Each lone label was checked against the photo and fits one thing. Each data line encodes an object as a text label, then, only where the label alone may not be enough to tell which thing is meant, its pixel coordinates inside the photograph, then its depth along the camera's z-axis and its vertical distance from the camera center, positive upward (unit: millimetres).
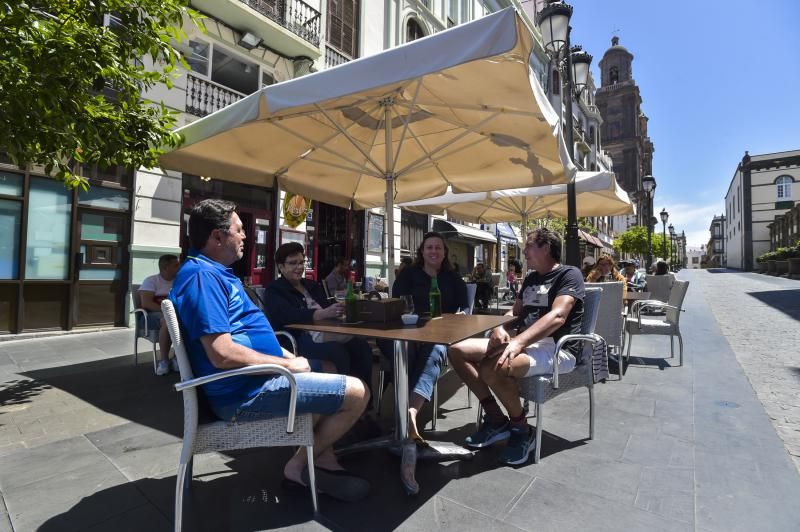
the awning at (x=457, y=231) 15164 +1876
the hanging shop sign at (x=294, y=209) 10406 +1710
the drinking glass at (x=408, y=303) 2900 -177
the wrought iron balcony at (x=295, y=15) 9938 +6613
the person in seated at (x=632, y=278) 8188 +81
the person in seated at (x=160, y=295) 4500 -244
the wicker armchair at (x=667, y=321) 5086 -505
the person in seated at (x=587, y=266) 8407 +309
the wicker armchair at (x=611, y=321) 4254 -412
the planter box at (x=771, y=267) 37031 +1570
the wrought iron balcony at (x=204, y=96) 8922 +3980
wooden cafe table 2209 -311
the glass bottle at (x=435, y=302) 2990 -172
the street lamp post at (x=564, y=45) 6263 +3811
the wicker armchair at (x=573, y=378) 2604 -650
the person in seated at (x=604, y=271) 6418 +164
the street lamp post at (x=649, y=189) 15658 +3668
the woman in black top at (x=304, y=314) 2914 -268
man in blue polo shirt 1761 -344
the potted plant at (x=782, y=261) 32312 +1918
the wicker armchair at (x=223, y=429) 1703 -683
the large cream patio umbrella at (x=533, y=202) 6195 +1447
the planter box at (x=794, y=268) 29159 +1199
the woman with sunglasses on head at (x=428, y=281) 3398 -22
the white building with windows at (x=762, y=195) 59375 +13262
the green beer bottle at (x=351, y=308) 2736 -207
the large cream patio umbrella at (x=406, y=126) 2510 +1345
